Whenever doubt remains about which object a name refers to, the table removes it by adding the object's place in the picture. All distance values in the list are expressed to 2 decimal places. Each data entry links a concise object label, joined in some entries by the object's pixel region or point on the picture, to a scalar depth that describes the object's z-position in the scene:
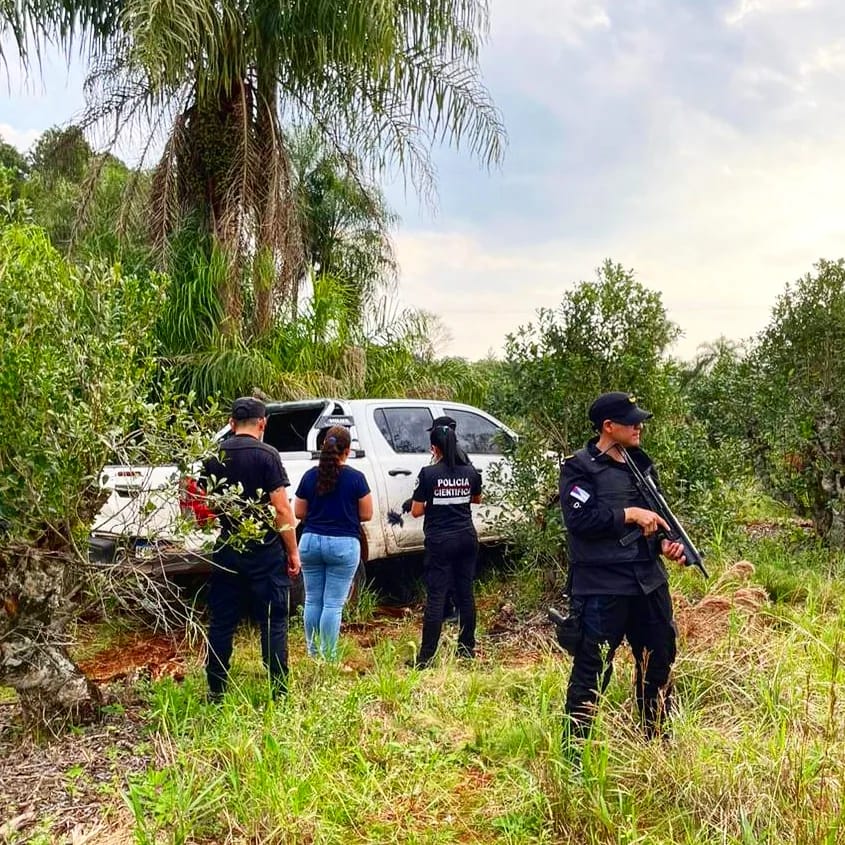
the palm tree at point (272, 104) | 8.08
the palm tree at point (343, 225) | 10.43
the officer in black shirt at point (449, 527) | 5.19
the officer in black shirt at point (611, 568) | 3.35
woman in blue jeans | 4.82
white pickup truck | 5.98
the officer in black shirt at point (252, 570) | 4.07
